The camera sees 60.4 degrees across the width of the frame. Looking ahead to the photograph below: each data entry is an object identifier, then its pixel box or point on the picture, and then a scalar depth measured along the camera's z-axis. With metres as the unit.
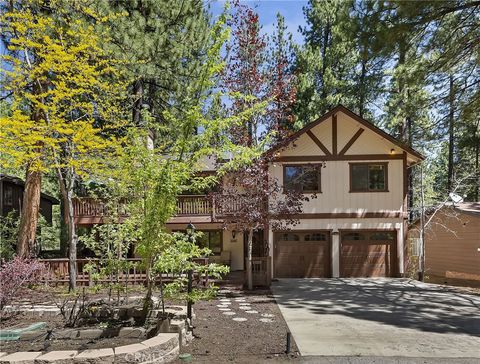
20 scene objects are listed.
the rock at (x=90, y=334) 6.71
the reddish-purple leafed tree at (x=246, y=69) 14.60
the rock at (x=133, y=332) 6.73
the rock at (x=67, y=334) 6.66
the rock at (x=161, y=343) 5.89
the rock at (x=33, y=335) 6.62
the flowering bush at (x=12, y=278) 7.61
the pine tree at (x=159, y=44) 15.38
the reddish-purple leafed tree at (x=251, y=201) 13.51
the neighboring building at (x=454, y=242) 17.19
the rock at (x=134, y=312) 7.59
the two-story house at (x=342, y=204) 17.59
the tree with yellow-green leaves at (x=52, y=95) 11.84
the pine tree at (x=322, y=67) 24.66
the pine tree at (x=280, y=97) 14.80
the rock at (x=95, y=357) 5.43
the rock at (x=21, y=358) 5.29
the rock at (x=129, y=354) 5.56
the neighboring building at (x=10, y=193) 18.73
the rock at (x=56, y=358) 5.33
